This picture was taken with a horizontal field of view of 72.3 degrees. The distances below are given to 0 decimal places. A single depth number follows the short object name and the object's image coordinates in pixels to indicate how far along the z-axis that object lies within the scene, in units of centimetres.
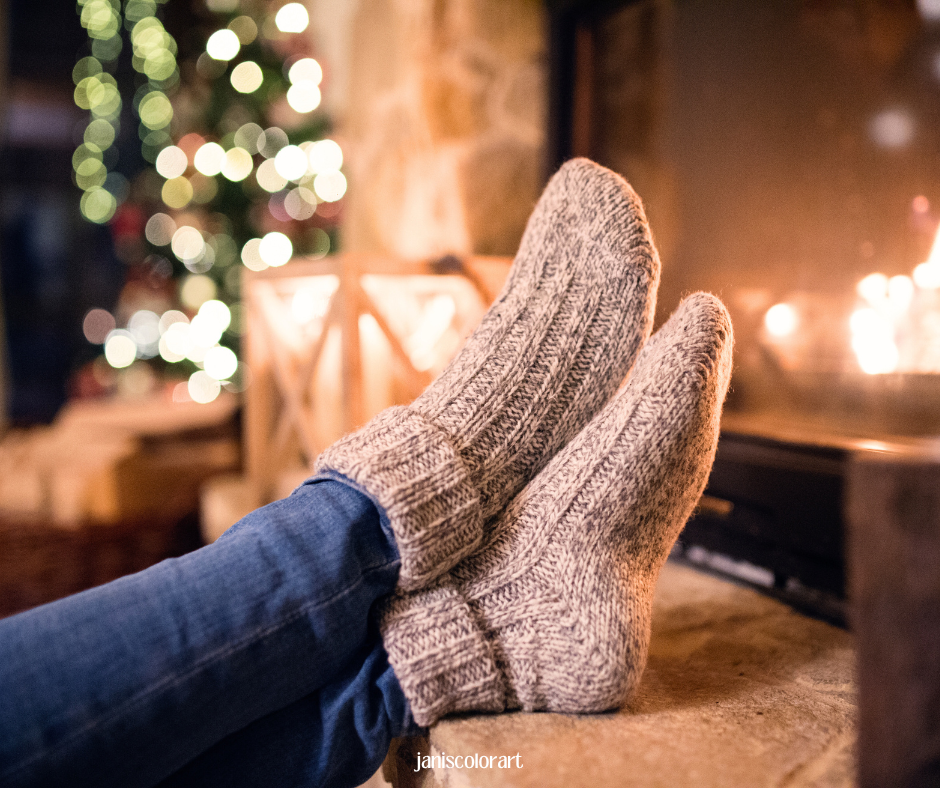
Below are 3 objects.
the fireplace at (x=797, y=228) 70
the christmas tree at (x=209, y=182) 186
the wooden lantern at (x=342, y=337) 107
